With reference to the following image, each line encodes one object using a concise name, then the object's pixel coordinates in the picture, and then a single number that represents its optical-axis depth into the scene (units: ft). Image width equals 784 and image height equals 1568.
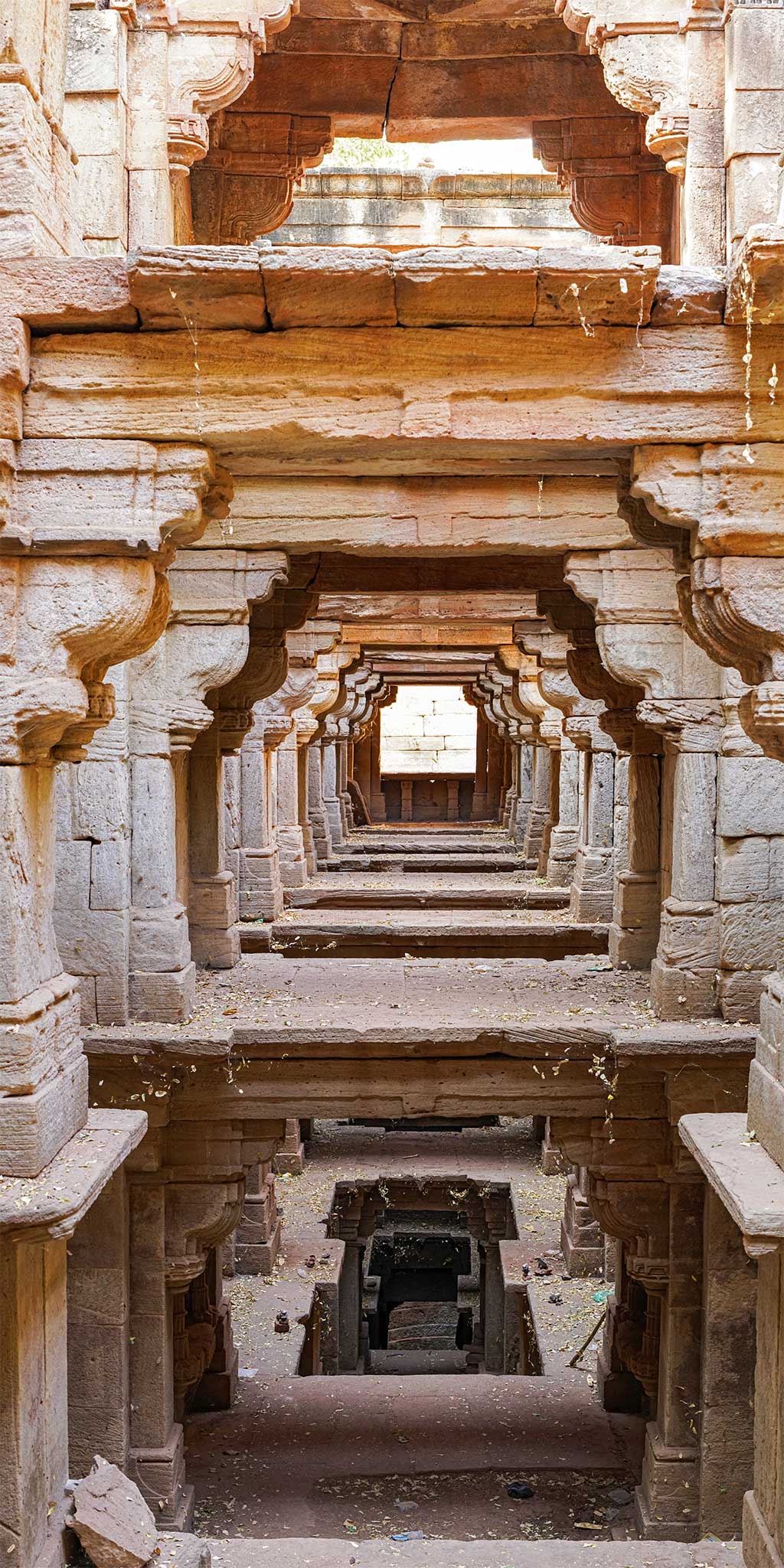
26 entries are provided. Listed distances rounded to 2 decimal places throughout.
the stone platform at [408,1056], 21.39
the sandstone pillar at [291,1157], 42.80
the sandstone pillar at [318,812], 54.29
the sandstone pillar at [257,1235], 35.86
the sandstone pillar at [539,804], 53.62
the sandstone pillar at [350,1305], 40.86
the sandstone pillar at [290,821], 44.42
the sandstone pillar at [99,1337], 21.44
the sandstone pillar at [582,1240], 35.24
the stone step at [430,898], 42.39
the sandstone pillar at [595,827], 34.83
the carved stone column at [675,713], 22.76
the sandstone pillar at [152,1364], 22.20
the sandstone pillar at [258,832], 36.40
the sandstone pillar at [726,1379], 21.76
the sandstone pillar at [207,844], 27.63
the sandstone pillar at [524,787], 59.21
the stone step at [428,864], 52.70
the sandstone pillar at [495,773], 81.41
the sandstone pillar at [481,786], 84.64
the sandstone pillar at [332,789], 58.80
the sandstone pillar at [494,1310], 41.24
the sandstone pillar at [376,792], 83.61
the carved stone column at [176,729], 22.04
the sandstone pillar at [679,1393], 22.48
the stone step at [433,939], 36.27
